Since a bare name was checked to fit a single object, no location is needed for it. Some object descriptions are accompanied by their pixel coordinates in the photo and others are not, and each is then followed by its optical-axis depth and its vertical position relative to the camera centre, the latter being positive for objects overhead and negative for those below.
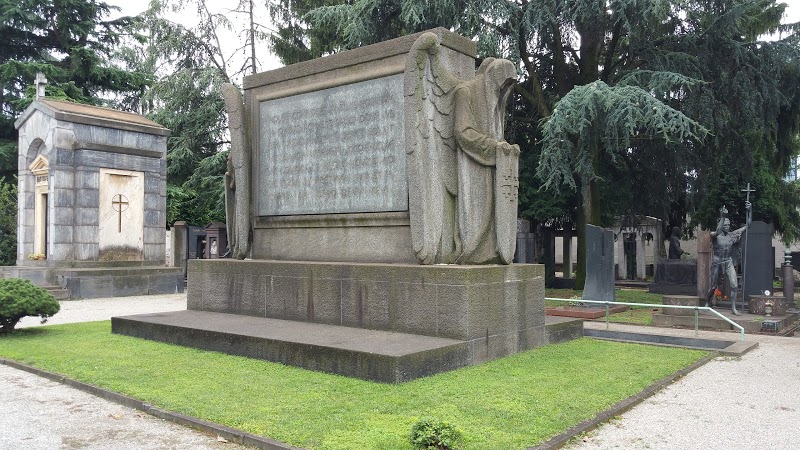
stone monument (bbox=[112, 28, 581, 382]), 7.61 +0.16
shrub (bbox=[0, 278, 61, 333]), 9.98 -0.88
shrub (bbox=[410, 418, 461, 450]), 4.42 -1.31
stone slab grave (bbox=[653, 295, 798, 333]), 12.47 -1.49
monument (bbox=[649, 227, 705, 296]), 19.73 -1.01
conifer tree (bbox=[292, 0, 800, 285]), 17.30 +4.61
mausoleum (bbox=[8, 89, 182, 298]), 18.67 +1.35
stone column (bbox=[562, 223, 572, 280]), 25.50 -0.28
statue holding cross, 14.74 -0.07
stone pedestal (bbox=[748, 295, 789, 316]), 13.64 -1.31
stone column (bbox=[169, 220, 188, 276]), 24.77 +0.09
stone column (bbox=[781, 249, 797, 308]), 15.47 -0.85
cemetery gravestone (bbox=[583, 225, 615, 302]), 15.70 -0.48
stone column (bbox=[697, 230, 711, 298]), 15.59 -0.57
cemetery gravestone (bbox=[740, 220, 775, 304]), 15.05 -0.37
